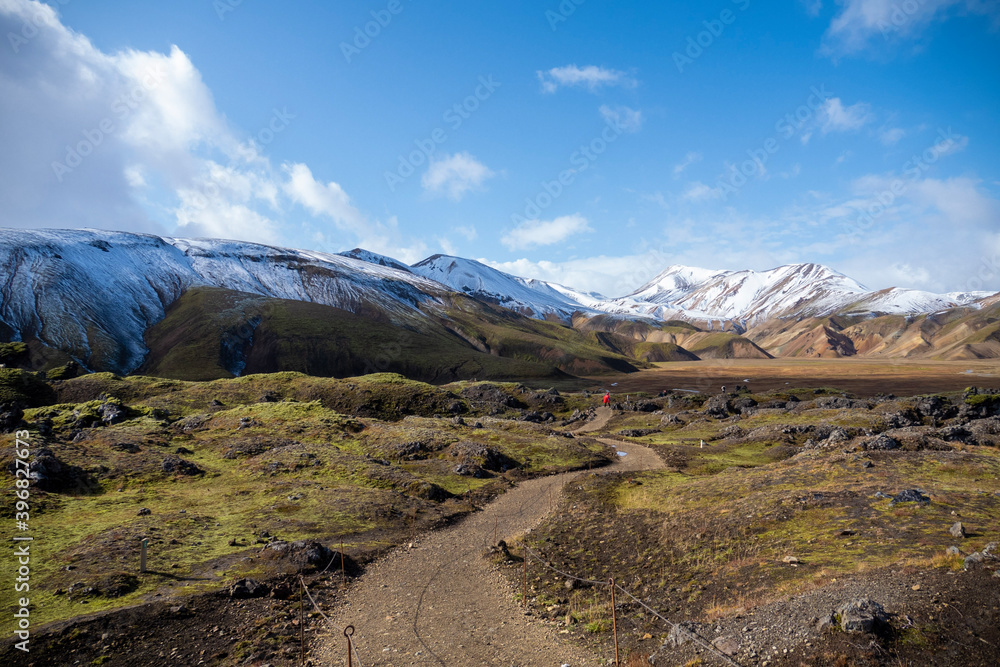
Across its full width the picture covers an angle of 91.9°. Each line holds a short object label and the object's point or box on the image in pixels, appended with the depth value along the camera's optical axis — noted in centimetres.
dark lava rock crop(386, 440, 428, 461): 4941
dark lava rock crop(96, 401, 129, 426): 4988
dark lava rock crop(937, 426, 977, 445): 4228
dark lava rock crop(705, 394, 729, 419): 9288
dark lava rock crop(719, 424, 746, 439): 6581
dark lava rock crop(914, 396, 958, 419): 6756
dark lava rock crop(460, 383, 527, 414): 10238
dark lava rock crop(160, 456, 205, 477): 3762
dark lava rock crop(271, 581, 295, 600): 2092
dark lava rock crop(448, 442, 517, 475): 4750
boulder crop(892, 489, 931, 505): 2241
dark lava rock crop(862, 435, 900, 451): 3953
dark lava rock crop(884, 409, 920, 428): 5811
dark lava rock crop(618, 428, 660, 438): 7437
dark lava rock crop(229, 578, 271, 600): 2048
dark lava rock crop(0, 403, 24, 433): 3881
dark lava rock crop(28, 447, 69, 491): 3033
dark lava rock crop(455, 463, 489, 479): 4506
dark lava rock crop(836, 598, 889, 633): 1220
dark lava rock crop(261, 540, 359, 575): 2380
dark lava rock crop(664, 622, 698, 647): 1462
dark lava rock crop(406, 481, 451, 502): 3778
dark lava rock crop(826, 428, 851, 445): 4831
